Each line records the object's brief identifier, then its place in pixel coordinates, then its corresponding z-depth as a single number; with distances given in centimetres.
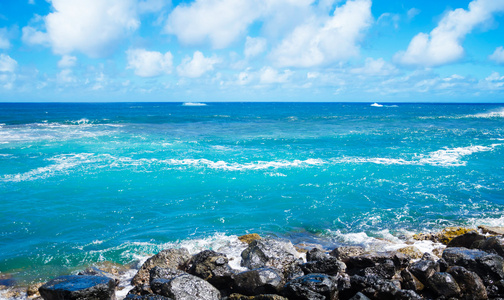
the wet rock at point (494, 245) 1201
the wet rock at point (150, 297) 878
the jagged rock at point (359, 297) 865
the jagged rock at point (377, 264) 1071
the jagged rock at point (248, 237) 1457
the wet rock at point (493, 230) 1476
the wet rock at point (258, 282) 966
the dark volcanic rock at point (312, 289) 891
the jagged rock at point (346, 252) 1238
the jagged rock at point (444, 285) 940
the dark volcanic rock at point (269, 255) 1162
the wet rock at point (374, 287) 898
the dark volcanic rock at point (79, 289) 884
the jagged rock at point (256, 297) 866
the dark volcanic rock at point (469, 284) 938
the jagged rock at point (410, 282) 998
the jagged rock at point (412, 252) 1274
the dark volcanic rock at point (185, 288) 941
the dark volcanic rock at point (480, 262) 1023
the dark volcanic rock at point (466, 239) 1294
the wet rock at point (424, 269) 1012
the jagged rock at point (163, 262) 1132
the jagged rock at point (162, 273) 1055
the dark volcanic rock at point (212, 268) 1073
